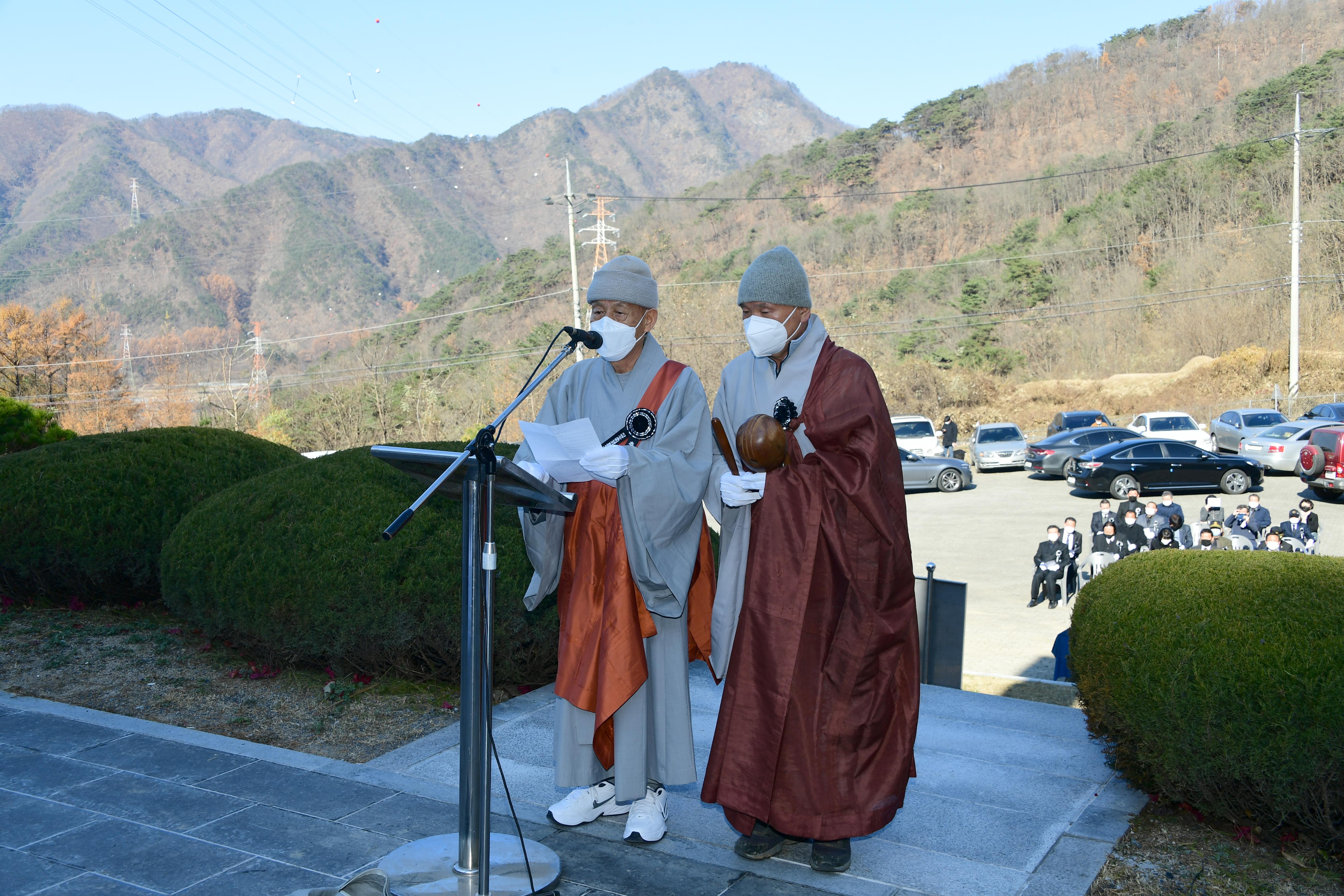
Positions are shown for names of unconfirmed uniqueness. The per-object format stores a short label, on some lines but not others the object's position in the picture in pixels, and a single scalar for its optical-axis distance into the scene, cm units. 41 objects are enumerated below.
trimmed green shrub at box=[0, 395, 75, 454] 1249
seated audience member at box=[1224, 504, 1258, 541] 1474
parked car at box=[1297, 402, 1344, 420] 2959
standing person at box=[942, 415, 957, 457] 3027
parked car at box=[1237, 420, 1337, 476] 2498
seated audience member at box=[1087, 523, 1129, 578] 1469
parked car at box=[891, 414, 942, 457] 2889
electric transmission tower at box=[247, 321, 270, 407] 4706
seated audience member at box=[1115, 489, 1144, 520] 1543
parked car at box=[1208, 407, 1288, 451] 2912
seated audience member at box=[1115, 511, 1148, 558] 1473
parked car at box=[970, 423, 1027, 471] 2956
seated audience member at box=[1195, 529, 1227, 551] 1288
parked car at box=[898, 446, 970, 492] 2653
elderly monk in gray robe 366
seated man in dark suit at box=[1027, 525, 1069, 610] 1452
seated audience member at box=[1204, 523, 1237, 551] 1290
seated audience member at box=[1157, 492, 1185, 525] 1576
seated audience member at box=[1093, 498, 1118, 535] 1541
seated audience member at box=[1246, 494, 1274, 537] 1494
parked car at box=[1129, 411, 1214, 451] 2895
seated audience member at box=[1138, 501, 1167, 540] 1504
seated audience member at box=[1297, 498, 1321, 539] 1454
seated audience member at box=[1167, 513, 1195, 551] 1434
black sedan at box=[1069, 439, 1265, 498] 2292
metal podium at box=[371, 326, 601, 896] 283
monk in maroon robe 346
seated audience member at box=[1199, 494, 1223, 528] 1570
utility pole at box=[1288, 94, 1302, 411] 3378
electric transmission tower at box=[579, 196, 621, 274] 3994
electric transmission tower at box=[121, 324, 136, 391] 5928
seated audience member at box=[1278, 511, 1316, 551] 1421
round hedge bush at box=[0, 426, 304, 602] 728
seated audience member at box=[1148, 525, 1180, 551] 1415
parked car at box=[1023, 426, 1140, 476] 2692
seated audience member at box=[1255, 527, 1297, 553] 1266
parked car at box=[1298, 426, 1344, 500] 2070
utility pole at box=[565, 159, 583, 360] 3152
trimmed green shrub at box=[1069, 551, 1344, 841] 335
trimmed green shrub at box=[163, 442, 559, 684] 563
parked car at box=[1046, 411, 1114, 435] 3203
